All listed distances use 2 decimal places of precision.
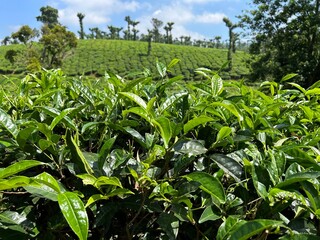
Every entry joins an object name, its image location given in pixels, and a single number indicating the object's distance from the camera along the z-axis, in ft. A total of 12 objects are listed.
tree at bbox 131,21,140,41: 209.13
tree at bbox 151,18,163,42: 190.19
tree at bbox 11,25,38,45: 104.30
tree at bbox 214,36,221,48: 224.33
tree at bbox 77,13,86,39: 197.67
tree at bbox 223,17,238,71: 148.71
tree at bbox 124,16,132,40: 208.25
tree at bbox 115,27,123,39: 221.42
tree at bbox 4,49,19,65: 96.85
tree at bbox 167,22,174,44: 195.60
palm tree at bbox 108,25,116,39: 220.82
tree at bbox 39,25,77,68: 106.63
